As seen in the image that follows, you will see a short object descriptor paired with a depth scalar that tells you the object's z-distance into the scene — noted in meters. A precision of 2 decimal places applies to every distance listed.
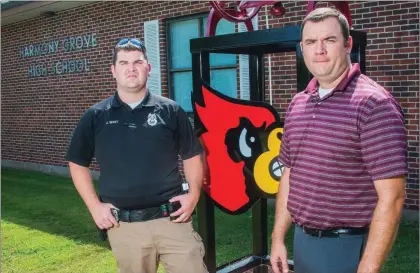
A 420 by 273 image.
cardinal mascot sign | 3.39
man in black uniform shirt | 2.74
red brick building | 5.64
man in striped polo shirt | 1.82
